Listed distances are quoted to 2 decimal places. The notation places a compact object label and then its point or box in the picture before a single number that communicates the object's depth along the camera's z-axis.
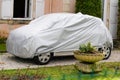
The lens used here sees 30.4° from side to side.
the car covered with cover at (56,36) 6.90
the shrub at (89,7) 9.98
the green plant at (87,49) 6.16
